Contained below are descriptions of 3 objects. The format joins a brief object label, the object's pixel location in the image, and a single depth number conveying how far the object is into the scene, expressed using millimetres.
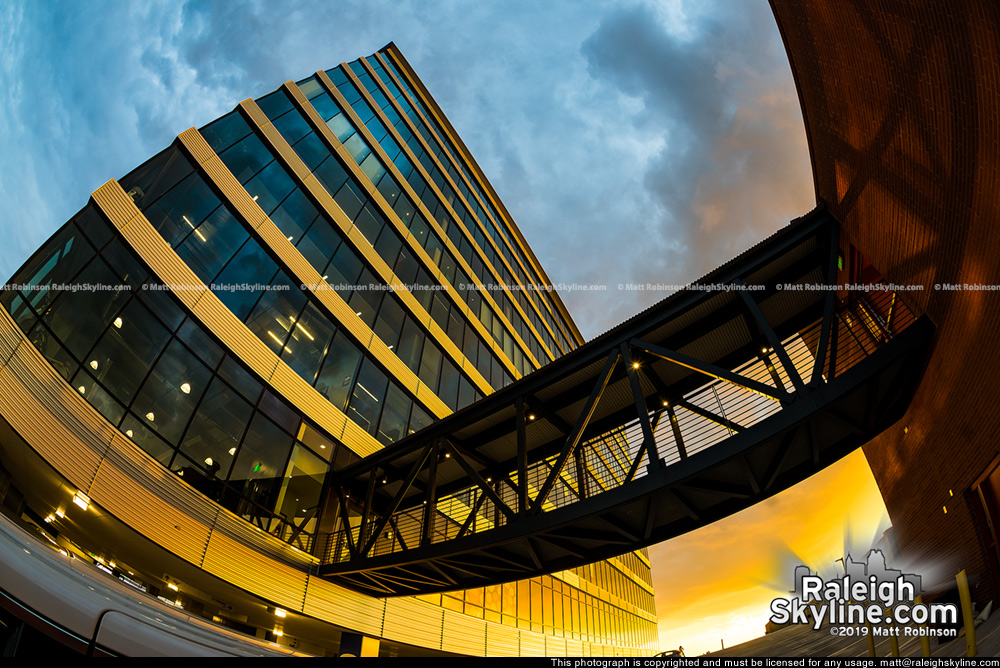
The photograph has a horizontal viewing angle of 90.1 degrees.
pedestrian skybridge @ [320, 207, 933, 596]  10125
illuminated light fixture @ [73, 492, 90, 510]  10664
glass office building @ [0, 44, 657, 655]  11586
